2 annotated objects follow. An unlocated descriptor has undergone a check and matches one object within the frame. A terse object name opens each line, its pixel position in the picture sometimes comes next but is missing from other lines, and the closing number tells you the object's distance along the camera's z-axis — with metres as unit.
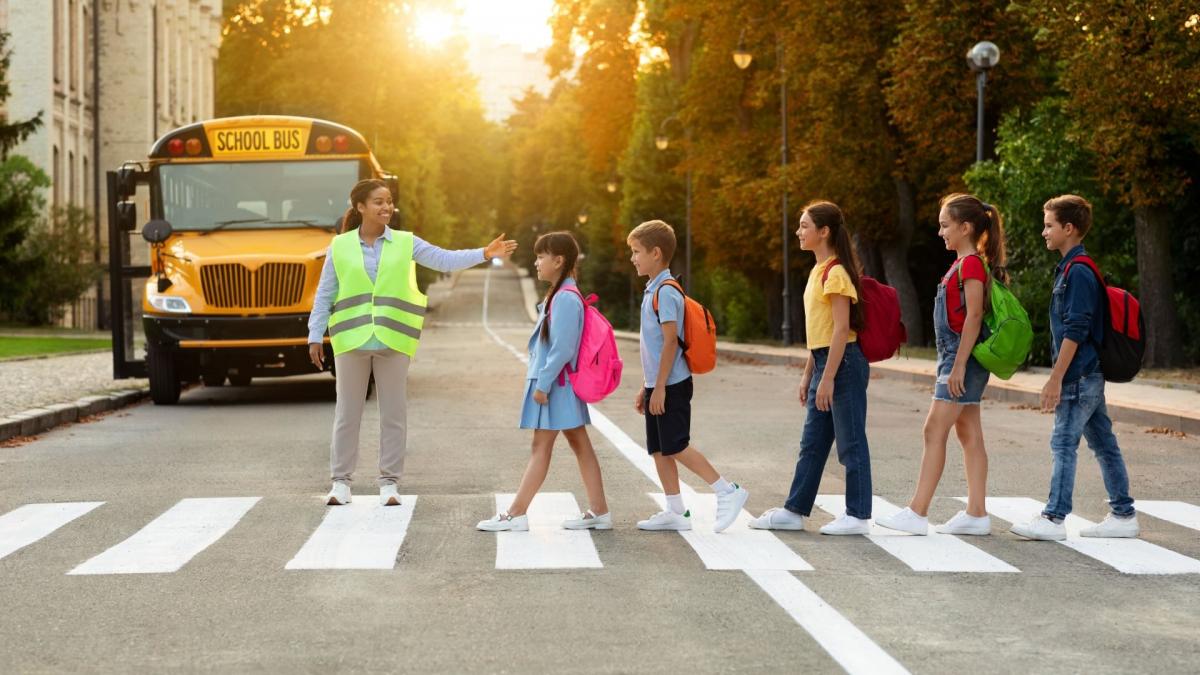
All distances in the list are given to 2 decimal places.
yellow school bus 17.94
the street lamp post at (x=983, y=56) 25.94
